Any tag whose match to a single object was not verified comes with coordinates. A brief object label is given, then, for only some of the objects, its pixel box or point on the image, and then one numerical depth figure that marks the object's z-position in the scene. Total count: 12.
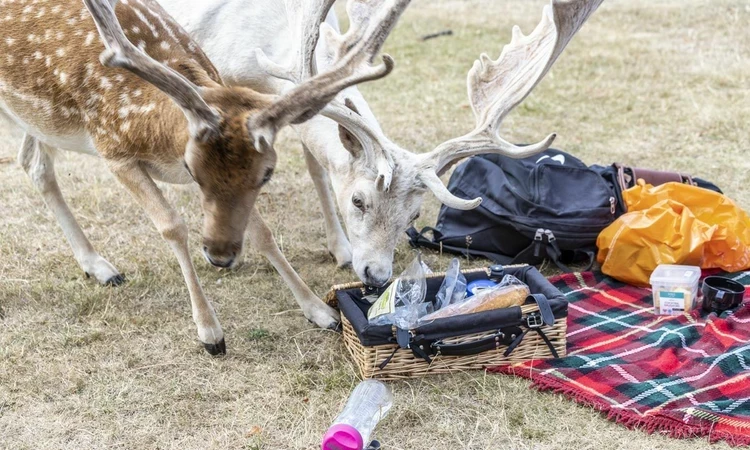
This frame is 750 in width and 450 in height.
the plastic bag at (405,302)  3.69
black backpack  4.79
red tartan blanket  3.37
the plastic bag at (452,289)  3.96
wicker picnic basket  3.61
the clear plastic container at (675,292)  4.23
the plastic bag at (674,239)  4.59
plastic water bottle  3.08
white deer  4.02
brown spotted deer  3.13
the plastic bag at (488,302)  3.78
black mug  4.12
